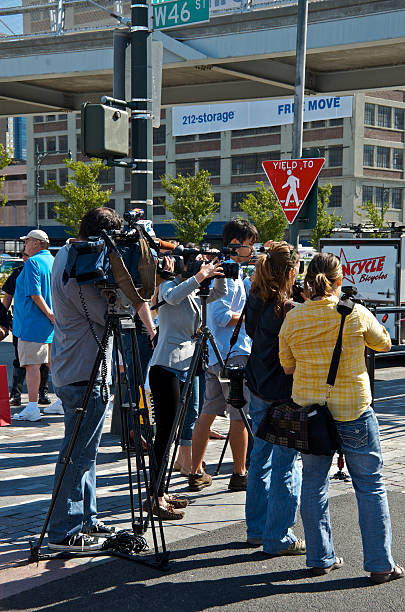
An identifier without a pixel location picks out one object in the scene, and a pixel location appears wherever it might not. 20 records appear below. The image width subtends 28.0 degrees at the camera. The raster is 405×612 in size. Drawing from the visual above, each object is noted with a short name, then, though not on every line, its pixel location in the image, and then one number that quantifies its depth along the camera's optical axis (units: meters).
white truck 17.17
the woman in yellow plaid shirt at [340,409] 4.38
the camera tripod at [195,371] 5.49
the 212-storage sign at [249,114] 59.42
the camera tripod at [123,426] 4.59
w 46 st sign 8.62
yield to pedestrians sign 11.14
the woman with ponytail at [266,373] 4.92
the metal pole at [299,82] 12.66
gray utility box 7.36
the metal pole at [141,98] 7.92
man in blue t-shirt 9.23
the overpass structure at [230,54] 13.57
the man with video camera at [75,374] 4.72
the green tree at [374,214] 56.50
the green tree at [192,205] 57.78
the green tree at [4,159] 29.40
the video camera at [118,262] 4.50
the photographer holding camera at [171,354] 5.58
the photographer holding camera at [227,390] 6.27
